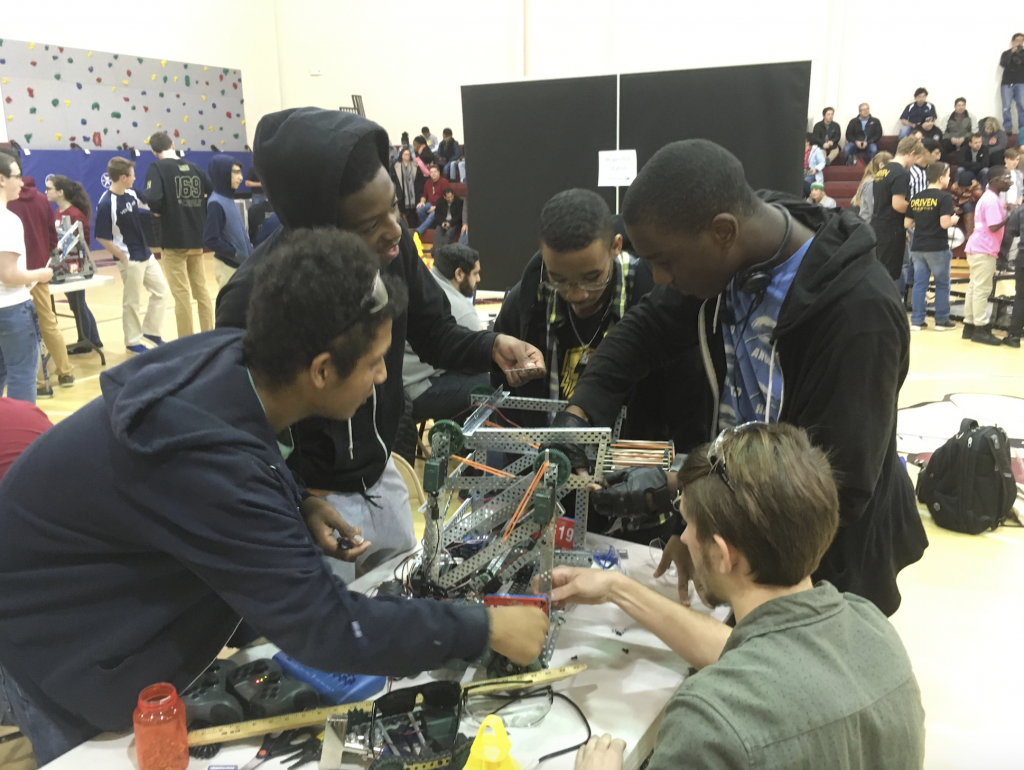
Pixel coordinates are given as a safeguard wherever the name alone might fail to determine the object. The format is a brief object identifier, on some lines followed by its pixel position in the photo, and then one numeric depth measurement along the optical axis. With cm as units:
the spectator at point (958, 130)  1029
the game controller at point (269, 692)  125
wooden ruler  119
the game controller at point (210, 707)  125
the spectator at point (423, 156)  1178
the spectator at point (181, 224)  616
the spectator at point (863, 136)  1075
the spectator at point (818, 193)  867
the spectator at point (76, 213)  621
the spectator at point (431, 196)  1101
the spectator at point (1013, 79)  1002
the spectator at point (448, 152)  1175
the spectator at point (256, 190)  673
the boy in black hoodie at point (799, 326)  138
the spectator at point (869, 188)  720
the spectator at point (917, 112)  1055
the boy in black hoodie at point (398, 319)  158
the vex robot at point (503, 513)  142
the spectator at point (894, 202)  684
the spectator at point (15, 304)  389
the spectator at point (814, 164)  1040
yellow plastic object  103
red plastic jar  111
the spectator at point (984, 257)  643
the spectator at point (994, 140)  989
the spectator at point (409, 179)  1168
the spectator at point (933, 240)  664
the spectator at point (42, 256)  507
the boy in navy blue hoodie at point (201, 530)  107
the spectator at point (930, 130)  1046
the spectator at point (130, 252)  615
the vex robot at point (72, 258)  550
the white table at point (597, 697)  118
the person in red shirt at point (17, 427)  188
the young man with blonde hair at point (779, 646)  94
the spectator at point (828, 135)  1086
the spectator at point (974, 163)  988
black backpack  348
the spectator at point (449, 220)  1025
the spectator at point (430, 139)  1254
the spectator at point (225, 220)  591
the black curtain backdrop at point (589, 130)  409
